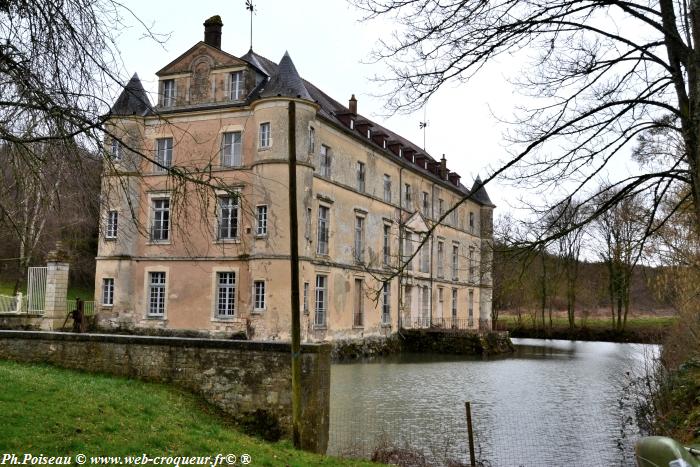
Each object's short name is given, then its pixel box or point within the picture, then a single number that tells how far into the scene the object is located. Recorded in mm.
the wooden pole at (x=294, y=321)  9852
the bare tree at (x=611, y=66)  6207
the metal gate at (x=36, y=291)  20859
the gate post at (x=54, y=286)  19984
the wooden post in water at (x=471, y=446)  9223
